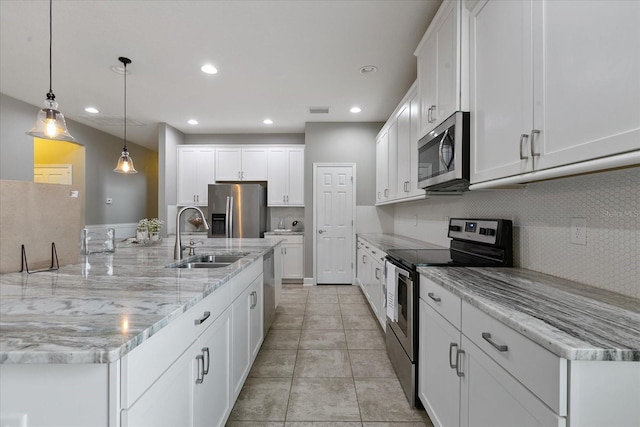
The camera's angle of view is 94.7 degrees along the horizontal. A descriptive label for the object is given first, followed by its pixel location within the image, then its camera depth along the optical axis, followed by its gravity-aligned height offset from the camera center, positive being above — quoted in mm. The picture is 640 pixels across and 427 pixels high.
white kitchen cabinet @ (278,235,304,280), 5141 -789
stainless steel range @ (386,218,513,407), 1736 -288
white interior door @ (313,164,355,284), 5043 -31
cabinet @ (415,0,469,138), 1706 +988
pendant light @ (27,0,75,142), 1996 +629
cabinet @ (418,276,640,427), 725 -489
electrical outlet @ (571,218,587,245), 1313 -58
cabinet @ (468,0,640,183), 834 +483
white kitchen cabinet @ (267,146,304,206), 5469 +741
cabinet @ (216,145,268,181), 5520 +949
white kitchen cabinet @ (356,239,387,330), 2769 -689
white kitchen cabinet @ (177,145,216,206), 5547 +888
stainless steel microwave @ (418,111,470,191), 1704 +399
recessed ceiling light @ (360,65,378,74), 3166 +1616
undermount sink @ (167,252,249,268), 2201 -354
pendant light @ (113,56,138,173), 3510 +603
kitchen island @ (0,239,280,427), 716 -376
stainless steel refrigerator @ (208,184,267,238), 5109 +97
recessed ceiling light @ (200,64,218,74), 3142 +1590
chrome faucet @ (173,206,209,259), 1946 -221
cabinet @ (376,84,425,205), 2752 +710
